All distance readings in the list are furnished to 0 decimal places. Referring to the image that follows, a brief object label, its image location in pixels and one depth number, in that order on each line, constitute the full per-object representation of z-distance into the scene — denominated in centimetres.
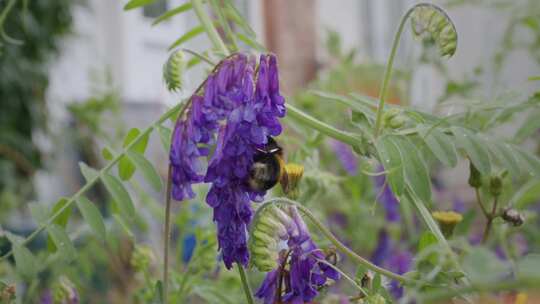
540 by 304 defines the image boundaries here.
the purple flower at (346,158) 67
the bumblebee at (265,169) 31
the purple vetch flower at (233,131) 31
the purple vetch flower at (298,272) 31
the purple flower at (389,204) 67
